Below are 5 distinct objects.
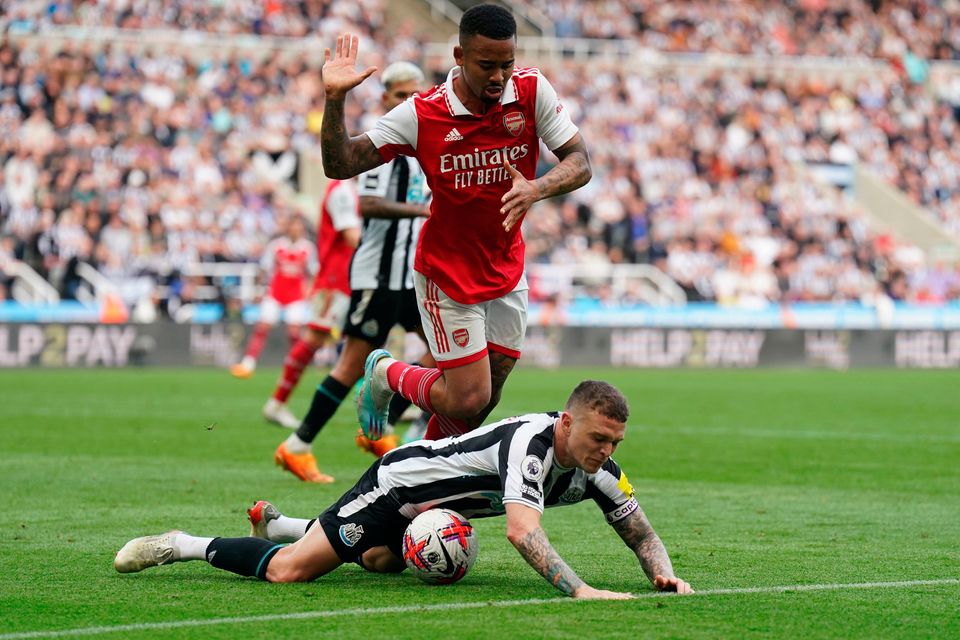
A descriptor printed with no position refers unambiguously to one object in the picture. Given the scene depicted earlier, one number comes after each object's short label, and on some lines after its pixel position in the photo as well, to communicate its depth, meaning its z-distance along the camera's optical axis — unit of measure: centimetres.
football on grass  1178
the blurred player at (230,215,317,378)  4244
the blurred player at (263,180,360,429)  2517
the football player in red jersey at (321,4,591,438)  1294
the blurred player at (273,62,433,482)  1898
